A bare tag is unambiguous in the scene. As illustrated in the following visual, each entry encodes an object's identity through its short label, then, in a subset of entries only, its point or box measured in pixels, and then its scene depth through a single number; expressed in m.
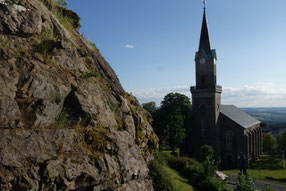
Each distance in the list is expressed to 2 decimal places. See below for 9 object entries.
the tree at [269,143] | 51.66
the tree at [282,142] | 45.94
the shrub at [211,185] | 15.23
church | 39.22
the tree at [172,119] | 36.88
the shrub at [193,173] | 16.98
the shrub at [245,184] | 15.28
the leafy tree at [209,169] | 17.02
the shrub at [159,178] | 11.47
